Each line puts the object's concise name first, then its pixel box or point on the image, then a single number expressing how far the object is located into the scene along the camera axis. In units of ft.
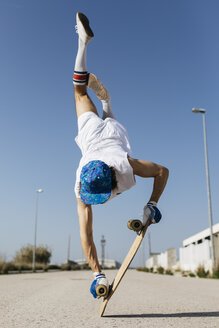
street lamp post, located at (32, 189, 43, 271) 125.90
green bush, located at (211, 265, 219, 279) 49.37
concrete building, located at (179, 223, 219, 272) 83.92
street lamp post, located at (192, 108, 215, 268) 63.50
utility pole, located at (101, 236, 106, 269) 310.26
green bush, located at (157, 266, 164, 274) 86.02
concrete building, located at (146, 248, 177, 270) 123.79
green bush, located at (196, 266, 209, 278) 54.08
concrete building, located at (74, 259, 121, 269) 376.76
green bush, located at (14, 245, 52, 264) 149.45
